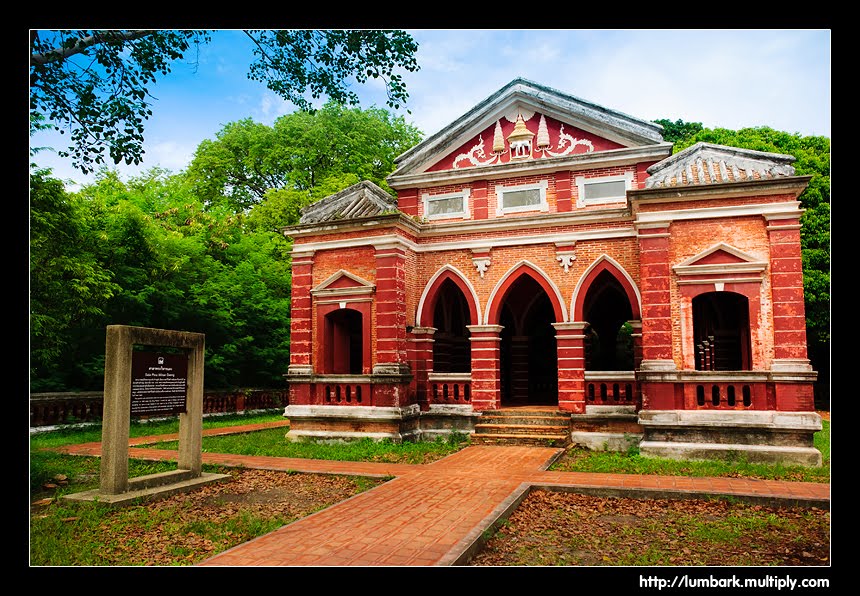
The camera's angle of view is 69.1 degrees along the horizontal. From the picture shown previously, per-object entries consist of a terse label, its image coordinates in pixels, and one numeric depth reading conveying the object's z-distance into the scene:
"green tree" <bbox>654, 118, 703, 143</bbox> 31.17
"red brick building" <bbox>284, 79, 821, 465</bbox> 11.55
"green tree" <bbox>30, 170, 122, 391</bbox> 10.87
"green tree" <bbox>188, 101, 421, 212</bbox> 29.89
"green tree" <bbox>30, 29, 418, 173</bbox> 7.75
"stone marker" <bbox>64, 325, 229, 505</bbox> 8.42
